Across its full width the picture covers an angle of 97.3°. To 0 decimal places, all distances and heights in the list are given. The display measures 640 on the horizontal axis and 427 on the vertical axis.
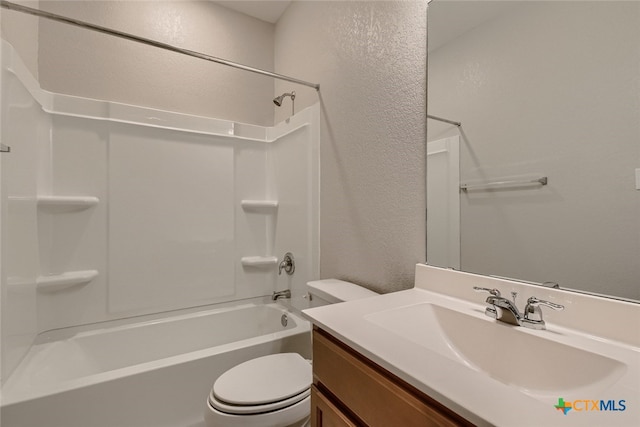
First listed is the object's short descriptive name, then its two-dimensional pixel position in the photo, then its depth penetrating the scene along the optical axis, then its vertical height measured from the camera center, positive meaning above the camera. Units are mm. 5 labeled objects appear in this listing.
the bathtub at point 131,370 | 1093 -759
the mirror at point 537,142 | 695 +217
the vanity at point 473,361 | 439 -299
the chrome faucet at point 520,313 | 720 -259
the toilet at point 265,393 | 996 -680
